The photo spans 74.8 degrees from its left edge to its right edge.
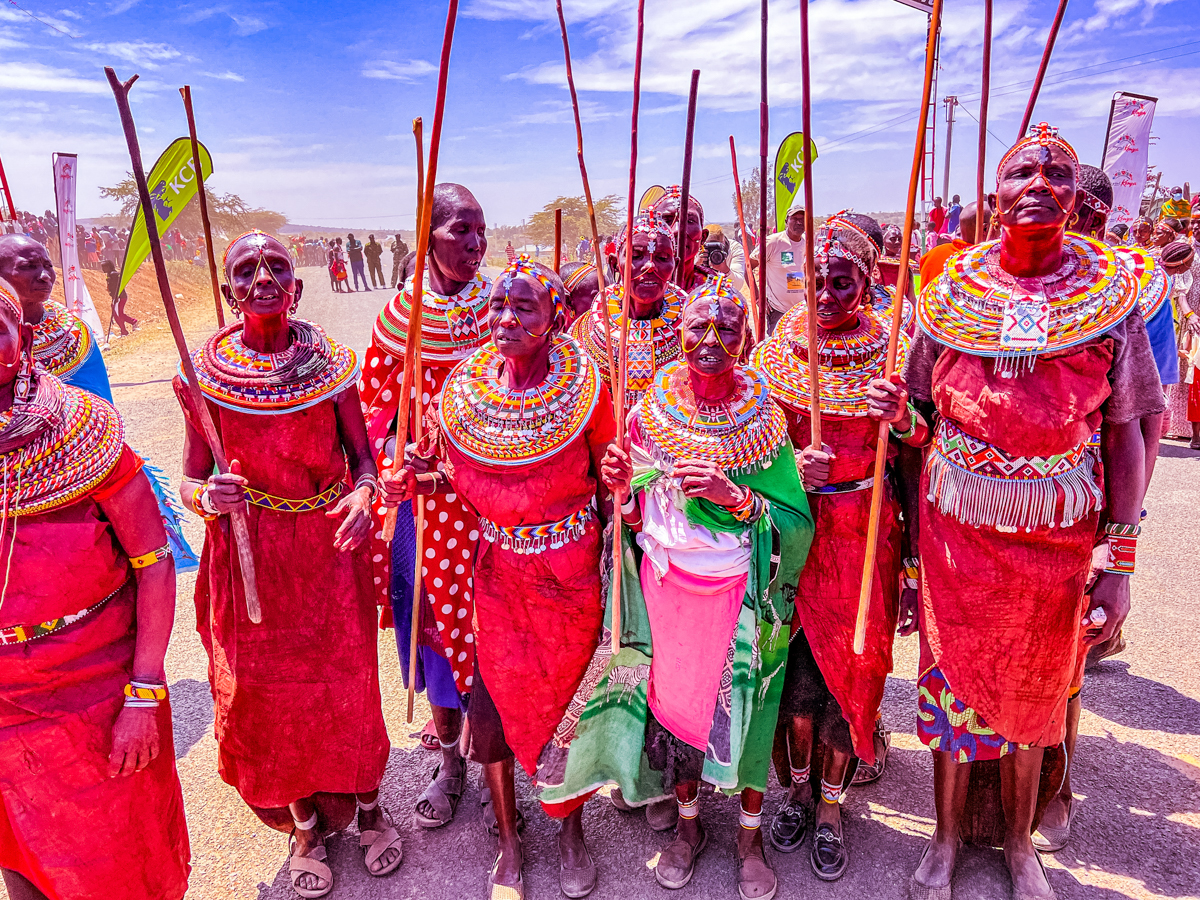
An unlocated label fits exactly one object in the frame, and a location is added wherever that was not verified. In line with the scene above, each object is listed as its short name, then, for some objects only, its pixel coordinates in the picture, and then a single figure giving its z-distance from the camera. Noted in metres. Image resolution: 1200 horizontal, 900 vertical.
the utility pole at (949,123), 18.73
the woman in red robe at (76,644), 2.06
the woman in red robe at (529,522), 2.65
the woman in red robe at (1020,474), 2.32
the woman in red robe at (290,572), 2.69
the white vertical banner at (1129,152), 9.43
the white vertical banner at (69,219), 9.53
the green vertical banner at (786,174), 7.44
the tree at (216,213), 36.30
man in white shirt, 6.91
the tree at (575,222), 29.05
